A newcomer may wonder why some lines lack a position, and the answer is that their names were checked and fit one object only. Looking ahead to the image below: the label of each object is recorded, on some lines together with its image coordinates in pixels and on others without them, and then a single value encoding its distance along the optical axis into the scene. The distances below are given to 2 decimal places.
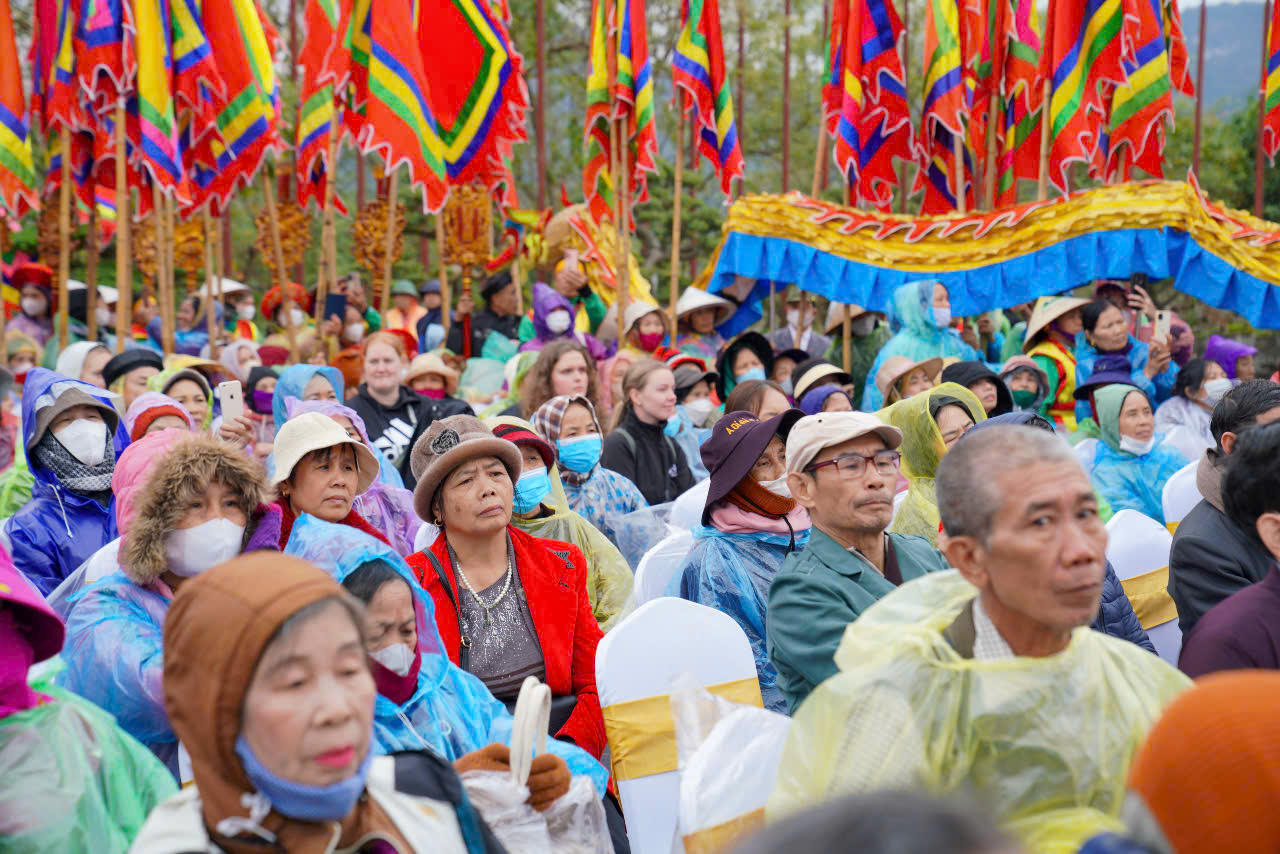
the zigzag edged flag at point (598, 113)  9.51
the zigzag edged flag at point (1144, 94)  9.18
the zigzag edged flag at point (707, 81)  9.56
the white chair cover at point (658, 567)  4.14
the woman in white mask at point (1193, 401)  7.71
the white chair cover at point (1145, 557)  4.20
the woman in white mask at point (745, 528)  3.81
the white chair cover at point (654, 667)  3.16
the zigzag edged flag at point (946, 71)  9.55
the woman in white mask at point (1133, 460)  5.83
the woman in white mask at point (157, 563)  2.92
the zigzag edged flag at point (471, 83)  9.71
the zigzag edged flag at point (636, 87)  9.34
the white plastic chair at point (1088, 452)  5.99
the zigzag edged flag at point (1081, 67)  9.14
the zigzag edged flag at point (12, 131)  8.17
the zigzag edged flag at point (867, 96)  9.65
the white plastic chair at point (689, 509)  5.09
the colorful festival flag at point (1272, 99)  10.81
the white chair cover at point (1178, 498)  4.91
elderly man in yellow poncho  1.95
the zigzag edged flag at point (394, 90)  8.85
